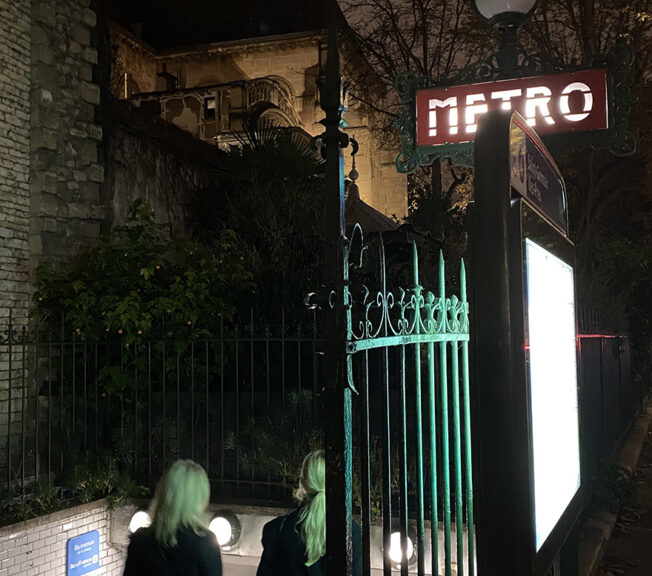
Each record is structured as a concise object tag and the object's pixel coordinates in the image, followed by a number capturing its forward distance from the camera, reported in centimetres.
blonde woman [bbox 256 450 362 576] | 335
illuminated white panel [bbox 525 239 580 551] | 195
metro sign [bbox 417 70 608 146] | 415
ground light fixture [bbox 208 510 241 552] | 632
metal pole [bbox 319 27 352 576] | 182
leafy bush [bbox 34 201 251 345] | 854
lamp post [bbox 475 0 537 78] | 372
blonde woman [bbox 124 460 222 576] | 379
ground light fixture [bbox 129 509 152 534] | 630
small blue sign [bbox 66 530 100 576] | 624
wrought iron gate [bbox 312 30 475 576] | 184
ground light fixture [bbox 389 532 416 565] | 543
